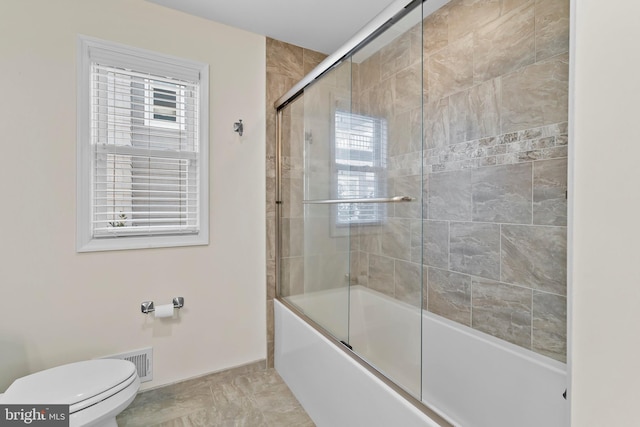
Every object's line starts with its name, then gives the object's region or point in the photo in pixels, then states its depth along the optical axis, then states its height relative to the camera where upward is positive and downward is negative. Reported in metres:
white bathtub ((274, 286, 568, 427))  1.17 -0.75
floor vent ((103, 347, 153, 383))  1.81 -0.93
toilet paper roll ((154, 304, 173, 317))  1.81 -0.62
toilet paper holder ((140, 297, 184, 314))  1.82 -0.60
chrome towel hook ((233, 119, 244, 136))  2.07 +0.55
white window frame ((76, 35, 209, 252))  1.67 +0.44
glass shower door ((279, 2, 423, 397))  1.20 +0.04
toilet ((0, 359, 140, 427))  1.21 -0.77
